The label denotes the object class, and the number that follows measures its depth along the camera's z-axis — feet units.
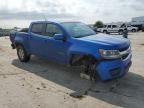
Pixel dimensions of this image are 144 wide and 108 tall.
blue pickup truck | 9.33
